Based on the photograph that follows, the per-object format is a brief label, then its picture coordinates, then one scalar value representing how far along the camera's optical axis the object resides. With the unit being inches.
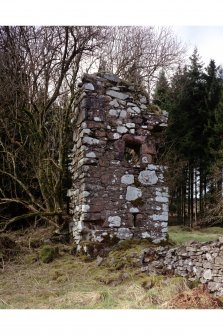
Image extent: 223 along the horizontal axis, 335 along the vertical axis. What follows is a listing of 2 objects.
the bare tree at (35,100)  339.6
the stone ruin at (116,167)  252.4
